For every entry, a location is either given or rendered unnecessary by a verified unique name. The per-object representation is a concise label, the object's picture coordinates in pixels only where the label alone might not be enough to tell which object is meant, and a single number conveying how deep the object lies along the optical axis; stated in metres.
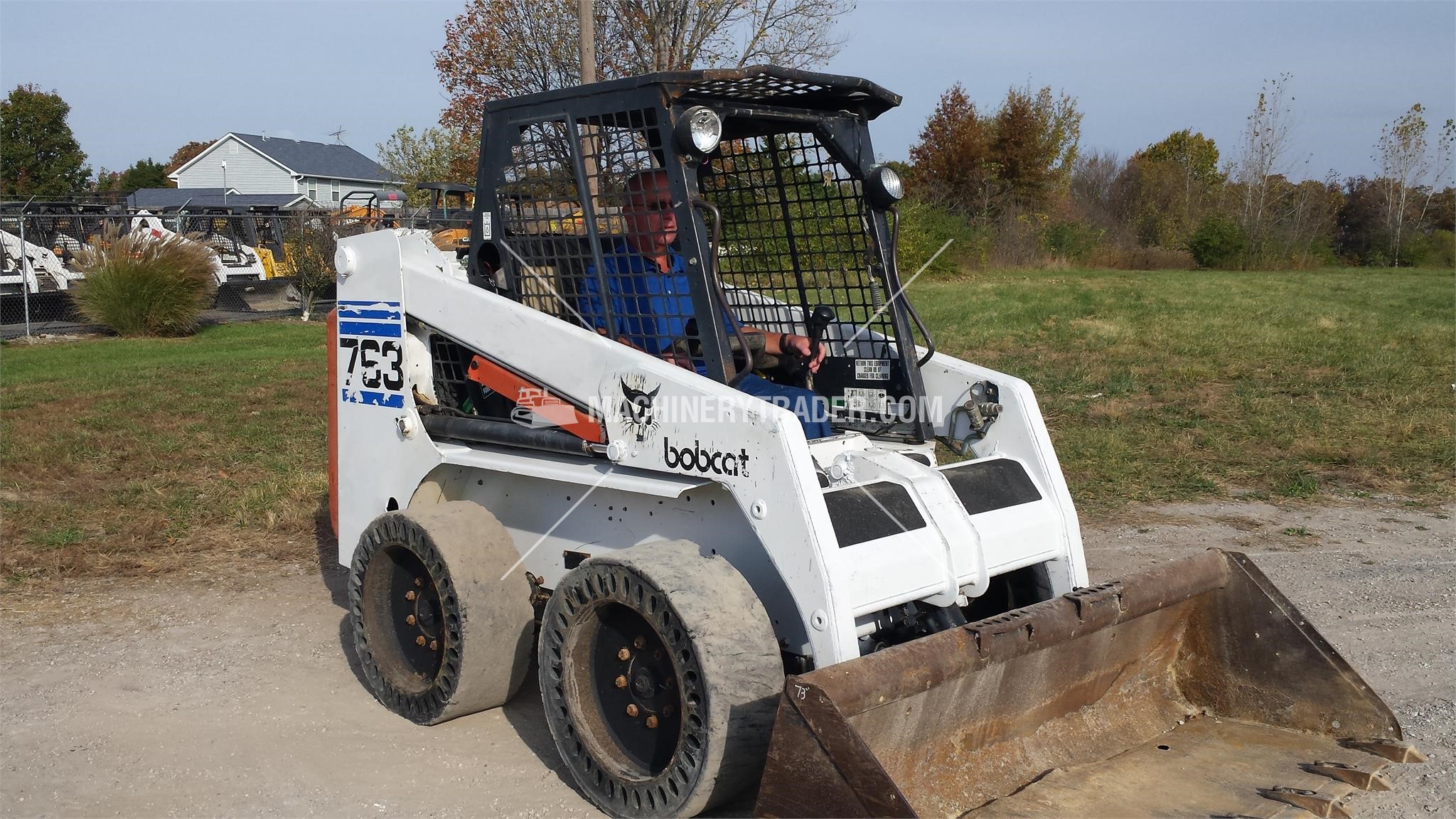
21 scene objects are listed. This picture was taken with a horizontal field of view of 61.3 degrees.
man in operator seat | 4.47
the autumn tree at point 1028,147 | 44.12
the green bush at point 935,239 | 29.25
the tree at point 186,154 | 78.38
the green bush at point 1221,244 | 42.53
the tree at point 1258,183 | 48.69
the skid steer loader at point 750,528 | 3.64
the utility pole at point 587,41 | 14.47
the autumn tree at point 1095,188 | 54.06
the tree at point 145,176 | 71.50
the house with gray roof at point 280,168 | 62.47
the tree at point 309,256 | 22.64
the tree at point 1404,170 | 48.50
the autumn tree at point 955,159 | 43.91
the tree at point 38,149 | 46.47
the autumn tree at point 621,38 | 21.72
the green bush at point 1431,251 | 44.22
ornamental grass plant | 19.17
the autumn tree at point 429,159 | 25.78
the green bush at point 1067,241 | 40.56
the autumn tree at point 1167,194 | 50.12
